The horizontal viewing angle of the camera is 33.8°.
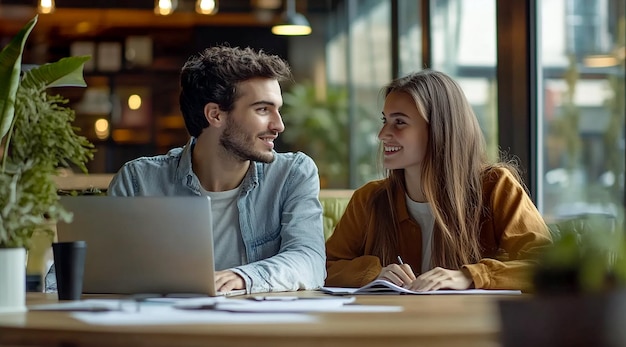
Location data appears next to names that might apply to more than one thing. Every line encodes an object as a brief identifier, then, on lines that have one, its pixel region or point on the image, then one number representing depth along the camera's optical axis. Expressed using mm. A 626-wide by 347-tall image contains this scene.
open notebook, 2201
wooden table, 1401
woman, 2766
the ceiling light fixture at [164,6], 8117
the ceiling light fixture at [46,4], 7590
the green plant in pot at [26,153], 1835
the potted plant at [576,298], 1107
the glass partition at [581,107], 3160
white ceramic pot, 1826
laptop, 2066
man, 2703
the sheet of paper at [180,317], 1562
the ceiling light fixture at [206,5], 8305
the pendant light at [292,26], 8242
